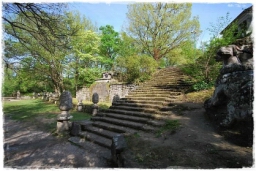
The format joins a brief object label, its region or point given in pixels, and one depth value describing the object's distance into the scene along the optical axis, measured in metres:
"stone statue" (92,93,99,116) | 11.08
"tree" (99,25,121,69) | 25.19
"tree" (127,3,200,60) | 17.80
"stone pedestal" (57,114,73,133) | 6.88
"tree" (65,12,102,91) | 15.56
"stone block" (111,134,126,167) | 3.69
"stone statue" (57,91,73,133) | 6.91
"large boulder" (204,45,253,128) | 3.68
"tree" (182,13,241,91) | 7.53
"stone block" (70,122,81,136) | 6.62
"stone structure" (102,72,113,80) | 17.02
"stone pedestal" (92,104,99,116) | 11.12
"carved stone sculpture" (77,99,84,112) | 13.65
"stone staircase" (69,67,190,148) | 5.85
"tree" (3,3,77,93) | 4.10
